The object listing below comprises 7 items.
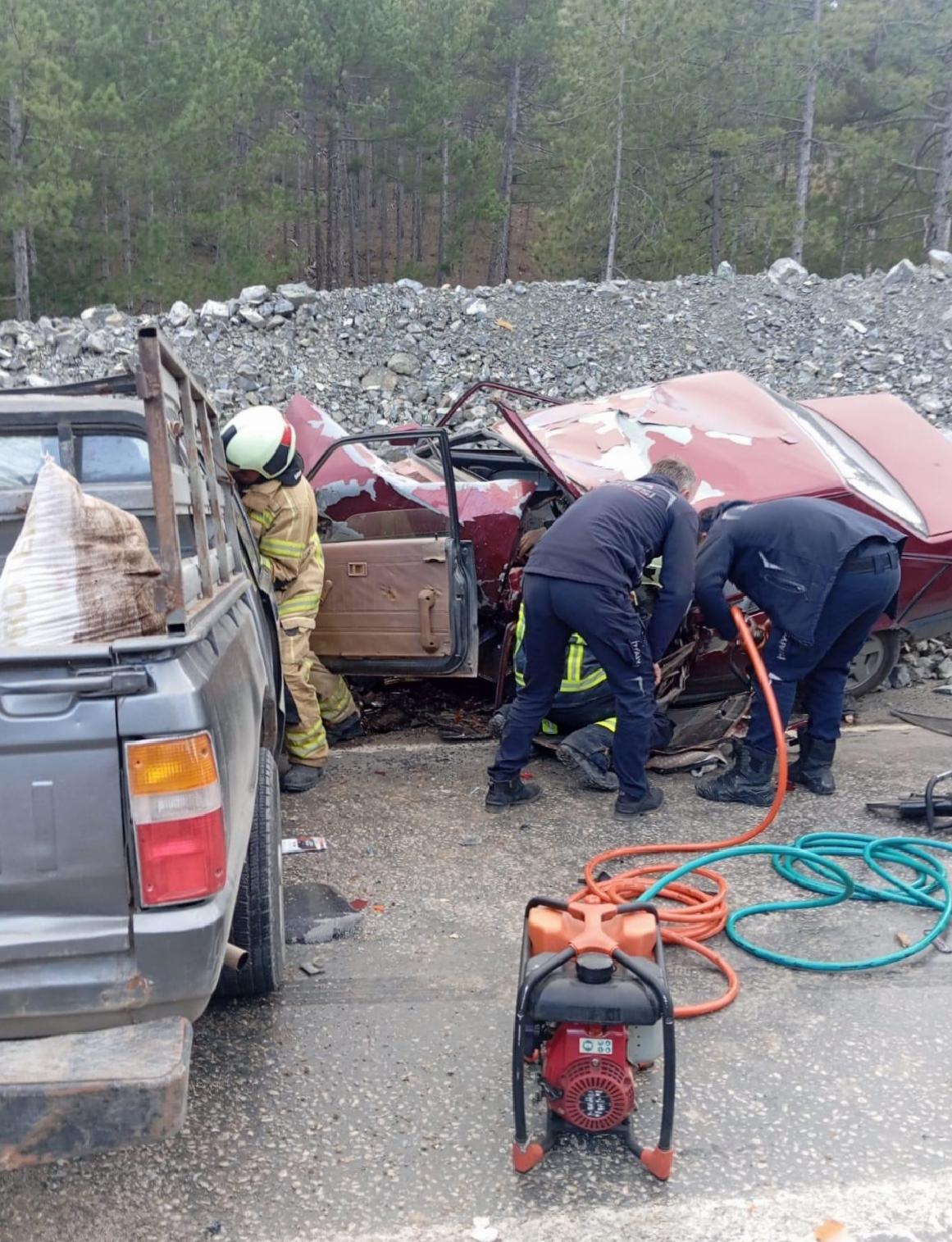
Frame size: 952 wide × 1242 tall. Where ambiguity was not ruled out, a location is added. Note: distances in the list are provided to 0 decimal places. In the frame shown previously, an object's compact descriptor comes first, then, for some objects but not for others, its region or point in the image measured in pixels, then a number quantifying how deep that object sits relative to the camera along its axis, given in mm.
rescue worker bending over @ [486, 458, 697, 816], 4426
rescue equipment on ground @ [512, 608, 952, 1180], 2293
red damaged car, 5258
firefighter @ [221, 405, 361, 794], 4754
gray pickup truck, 1846
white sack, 2232
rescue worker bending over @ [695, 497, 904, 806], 4559
